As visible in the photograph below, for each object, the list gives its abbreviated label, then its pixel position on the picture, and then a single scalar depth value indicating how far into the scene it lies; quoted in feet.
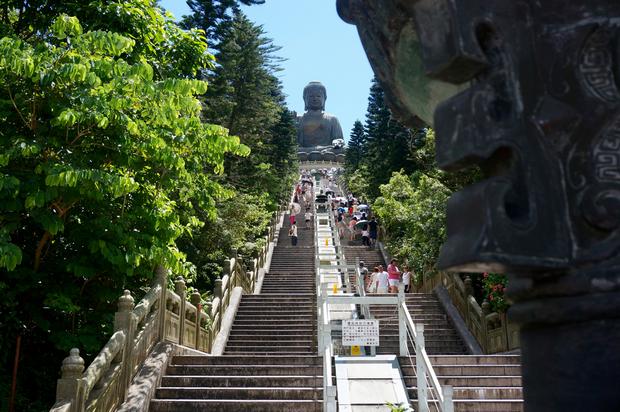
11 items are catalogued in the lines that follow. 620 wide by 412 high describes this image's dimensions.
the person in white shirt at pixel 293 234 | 87.45
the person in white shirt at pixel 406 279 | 55.98
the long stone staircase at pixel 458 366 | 28.44
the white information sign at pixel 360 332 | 31.73
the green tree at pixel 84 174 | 22.61
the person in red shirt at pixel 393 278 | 53.31
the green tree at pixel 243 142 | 59.98
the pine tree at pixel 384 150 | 103.14
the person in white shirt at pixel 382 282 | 50.88
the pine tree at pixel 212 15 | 69.97
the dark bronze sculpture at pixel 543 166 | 5.59
